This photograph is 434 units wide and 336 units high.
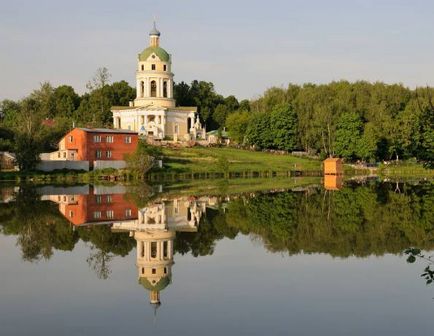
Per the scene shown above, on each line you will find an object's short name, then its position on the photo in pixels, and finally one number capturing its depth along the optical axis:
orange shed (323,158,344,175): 74.11
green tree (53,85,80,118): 108.34
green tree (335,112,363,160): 80.94
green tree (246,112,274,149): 91.00
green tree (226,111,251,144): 97.12
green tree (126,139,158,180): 61.78
